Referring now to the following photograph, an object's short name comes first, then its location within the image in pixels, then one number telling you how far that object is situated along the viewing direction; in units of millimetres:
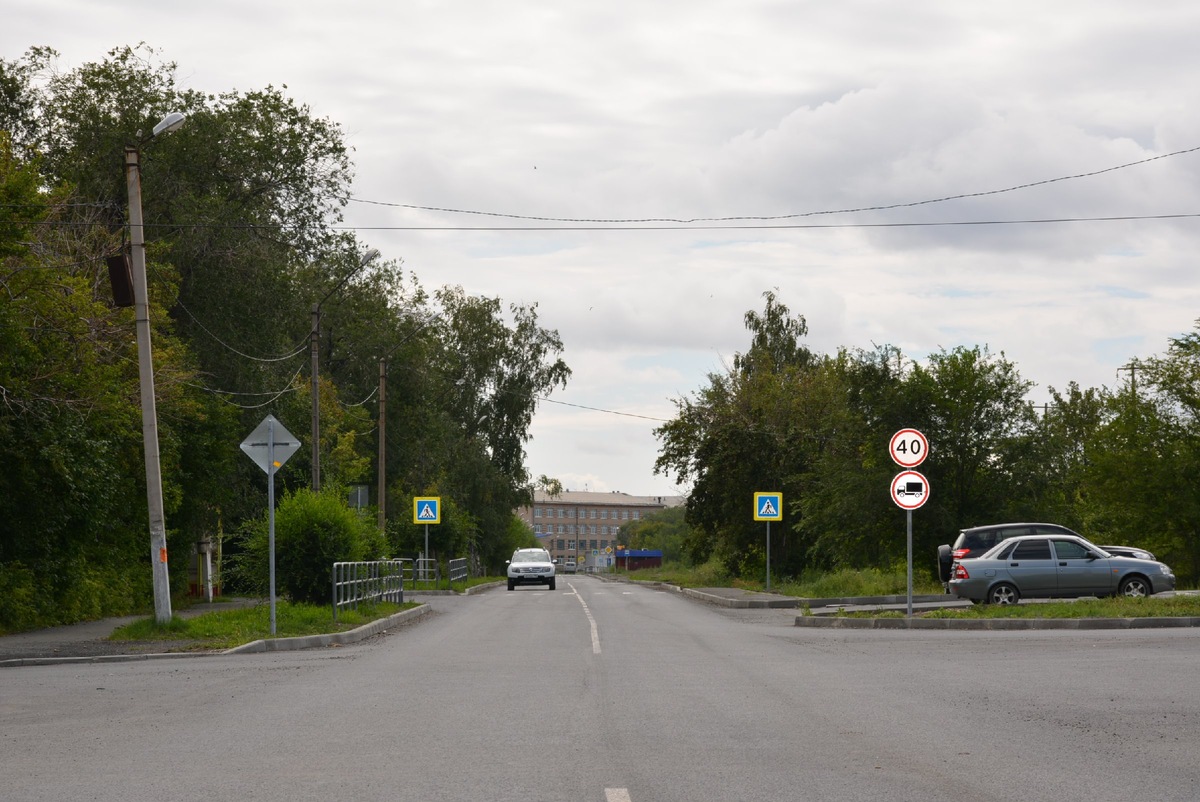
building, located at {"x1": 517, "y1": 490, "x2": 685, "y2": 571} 169288
